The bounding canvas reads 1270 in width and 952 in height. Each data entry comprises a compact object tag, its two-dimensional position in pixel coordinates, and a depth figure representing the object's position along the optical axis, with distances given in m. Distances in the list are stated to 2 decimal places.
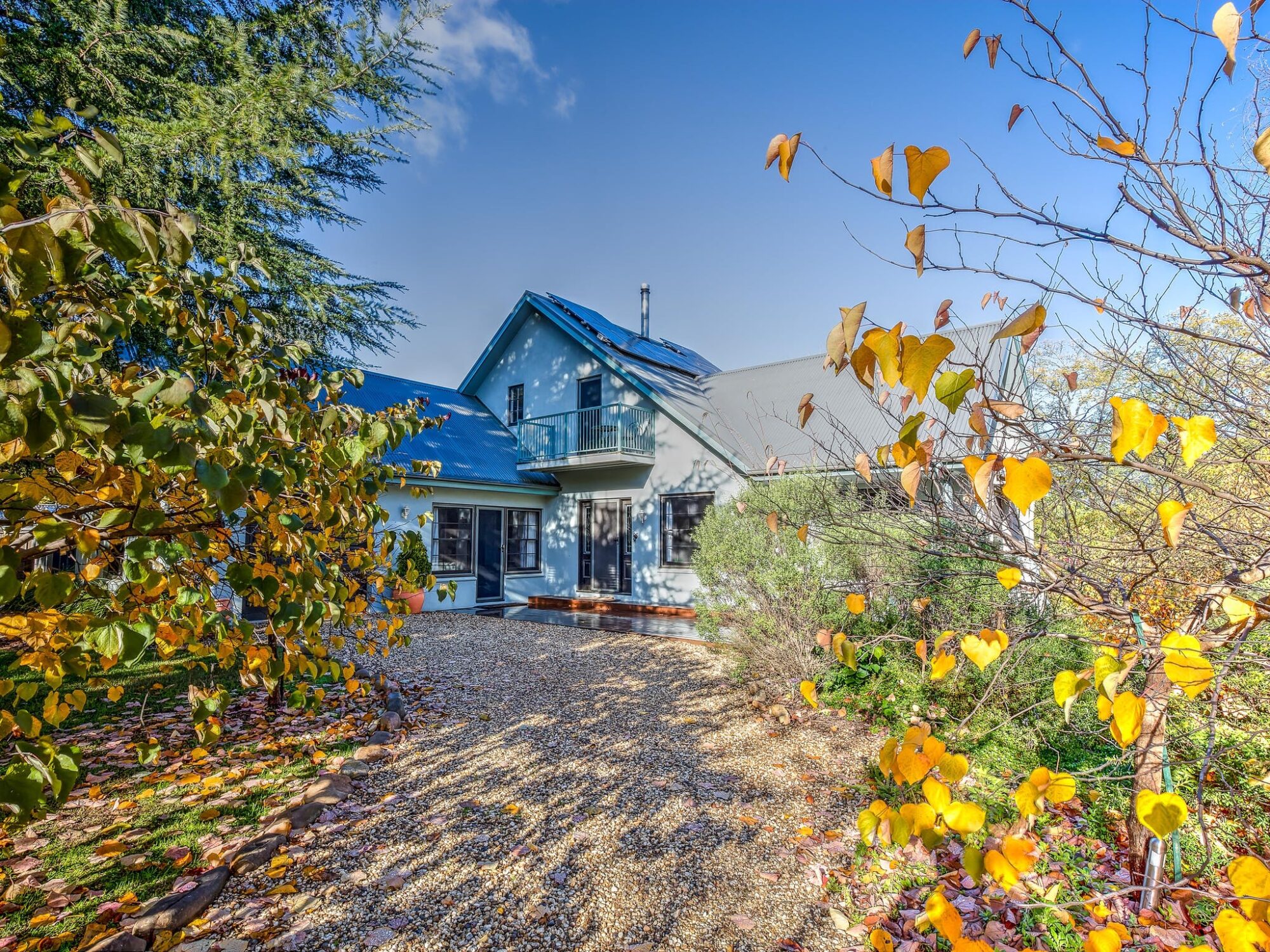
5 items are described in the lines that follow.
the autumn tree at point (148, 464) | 1.29
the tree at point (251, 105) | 6.39
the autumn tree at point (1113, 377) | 1.07
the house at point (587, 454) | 12.65
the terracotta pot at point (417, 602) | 11.47
